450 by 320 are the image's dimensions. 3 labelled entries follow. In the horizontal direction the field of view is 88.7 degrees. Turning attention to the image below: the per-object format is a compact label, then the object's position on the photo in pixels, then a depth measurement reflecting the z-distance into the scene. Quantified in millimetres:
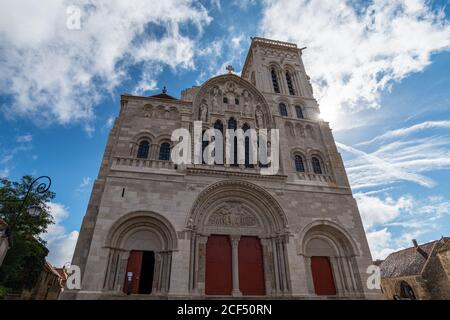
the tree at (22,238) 15266
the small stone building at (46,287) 21556
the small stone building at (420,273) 21188
